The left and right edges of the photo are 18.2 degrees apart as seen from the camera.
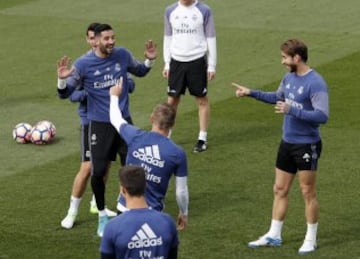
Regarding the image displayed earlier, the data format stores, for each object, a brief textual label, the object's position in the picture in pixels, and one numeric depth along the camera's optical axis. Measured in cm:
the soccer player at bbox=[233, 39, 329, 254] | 1220
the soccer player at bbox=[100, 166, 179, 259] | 860
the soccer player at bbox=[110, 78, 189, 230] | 1049
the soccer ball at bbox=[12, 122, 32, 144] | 1762
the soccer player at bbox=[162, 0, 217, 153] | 1717
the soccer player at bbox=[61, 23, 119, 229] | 1374
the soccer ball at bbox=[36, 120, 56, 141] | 1758
